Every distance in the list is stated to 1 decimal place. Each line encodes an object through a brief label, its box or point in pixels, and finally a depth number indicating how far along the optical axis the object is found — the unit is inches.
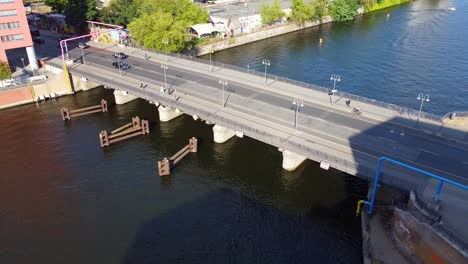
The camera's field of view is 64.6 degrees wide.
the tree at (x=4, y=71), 3329.2
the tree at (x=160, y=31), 3826.3
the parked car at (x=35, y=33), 4778.5
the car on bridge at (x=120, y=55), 3597.4
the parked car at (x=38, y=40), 4527.6
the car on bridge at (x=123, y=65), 3312.0
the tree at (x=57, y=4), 5387.8
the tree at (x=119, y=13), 4660.4
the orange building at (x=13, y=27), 3309.5
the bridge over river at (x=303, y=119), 1883.6
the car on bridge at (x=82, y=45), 3976.6
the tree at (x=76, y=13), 4677.7
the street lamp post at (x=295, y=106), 2369.1
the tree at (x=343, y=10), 5821.9
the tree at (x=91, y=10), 4731.8
